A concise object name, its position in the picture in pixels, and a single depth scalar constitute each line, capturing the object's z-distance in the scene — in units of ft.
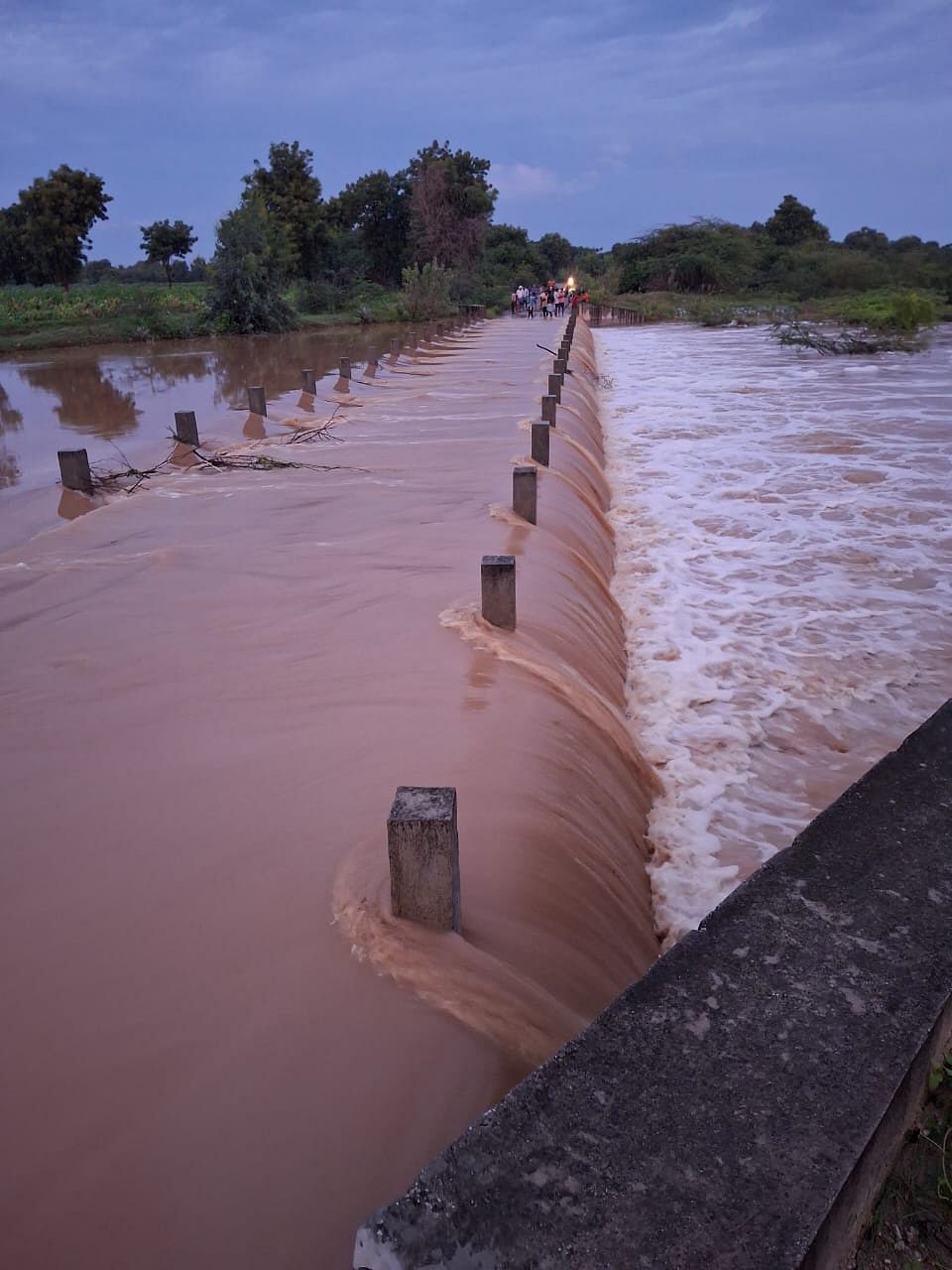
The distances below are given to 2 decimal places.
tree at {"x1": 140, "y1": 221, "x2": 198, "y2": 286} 185.47
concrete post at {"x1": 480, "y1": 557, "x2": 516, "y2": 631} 15.42
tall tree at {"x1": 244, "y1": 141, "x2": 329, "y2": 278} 146.92
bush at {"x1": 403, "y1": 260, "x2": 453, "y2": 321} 127.24
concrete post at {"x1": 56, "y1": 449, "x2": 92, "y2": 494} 28.76
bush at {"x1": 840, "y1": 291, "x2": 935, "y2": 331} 91.91
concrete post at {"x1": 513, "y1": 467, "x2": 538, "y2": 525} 22.98
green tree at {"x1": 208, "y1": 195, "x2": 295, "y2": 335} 103.86
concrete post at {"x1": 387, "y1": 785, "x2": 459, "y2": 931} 7.54
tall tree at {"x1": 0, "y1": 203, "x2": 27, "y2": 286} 175.01
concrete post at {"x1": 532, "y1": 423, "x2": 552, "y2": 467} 29.73
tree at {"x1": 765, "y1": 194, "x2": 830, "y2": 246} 201.87
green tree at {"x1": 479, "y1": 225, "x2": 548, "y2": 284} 186.19
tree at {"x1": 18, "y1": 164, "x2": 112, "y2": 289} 136.36
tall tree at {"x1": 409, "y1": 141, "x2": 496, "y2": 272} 158.61
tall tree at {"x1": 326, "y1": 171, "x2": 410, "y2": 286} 172.14
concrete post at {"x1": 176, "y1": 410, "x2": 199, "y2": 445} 34.99
